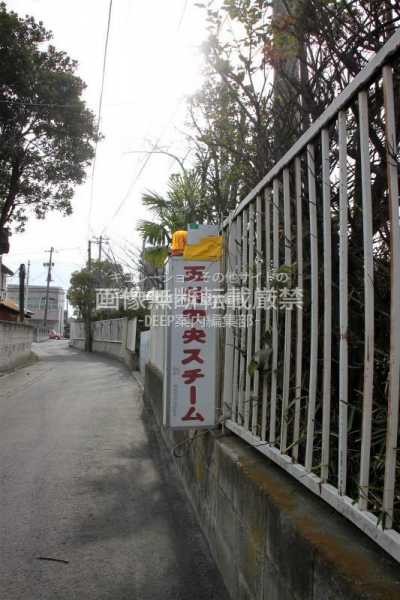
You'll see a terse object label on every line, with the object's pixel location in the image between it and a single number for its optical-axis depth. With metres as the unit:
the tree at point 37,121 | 15.55
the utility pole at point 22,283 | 27.67
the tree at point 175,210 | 7.16
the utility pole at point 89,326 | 34.81
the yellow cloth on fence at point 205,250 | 3.84
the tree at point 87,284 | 34.42
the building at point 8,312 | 30.03
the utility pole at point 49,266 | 62.64
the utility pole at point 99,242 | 34.27
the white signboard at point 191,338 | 3.71
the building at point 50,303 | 85.81
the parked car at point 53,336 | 70.20
